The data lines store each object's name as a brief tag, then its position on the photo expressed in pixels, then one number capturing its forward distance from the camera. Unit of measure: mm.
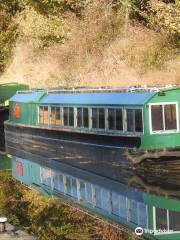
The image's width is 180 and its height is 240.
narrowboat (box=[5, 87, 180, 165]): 27375
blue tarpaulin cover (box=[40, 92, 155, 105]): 28438
